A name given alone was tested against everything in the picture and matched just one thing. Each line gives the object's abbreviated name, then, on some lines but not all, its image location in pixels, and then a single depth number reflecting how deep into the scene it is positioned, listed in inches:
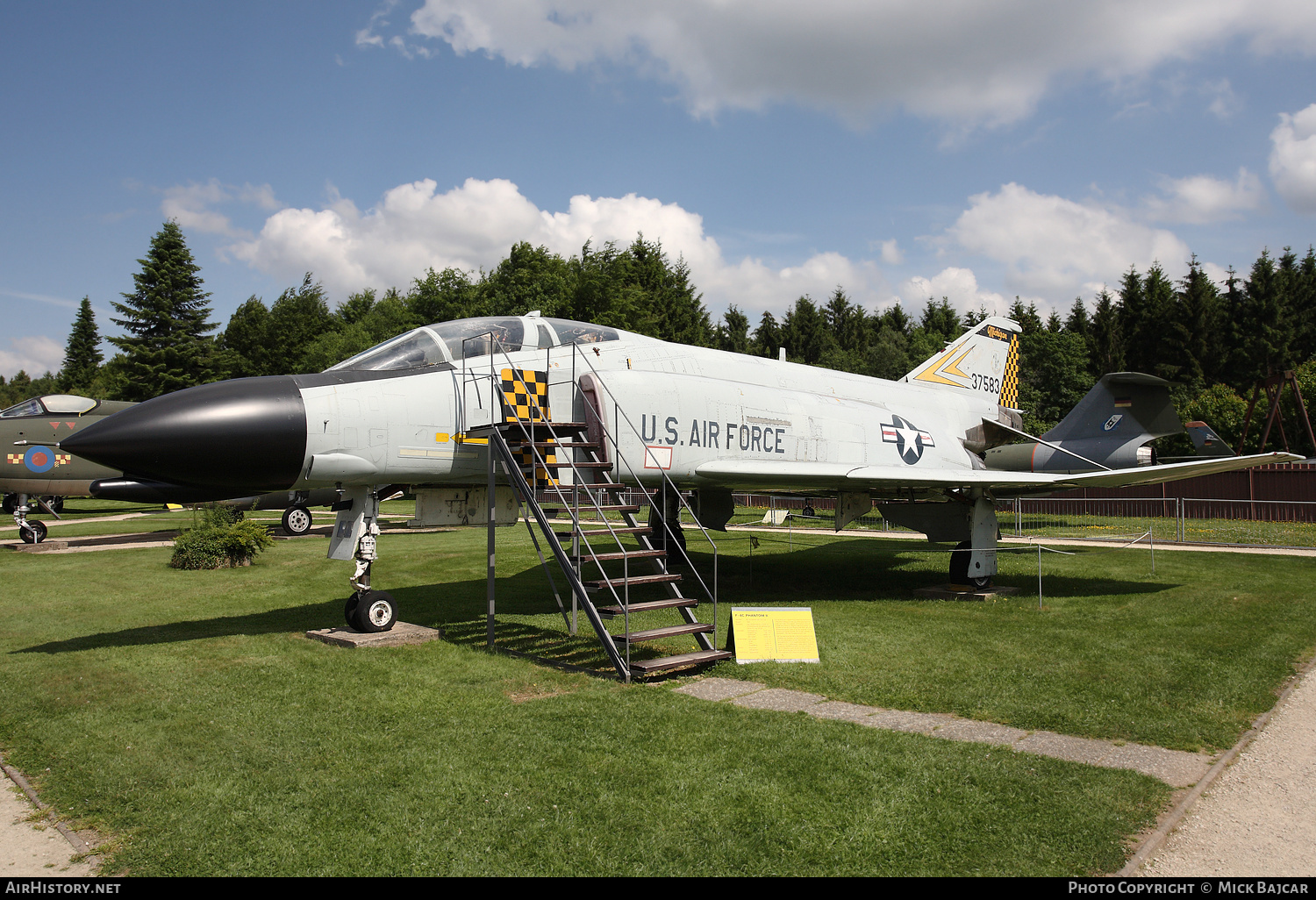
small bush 589.9
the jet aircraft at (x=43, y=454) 772.6
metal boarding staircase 277.0
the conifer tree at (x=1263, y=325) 1850.4
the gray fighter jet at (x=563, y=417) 273.6
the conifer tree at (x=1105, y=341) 2063.2
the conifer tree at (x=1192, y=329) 1921.8
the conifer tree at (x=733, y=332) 2652.6
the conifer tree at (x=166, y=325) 1863.9
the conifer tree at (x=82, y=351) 2896.2
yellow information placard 293.3
